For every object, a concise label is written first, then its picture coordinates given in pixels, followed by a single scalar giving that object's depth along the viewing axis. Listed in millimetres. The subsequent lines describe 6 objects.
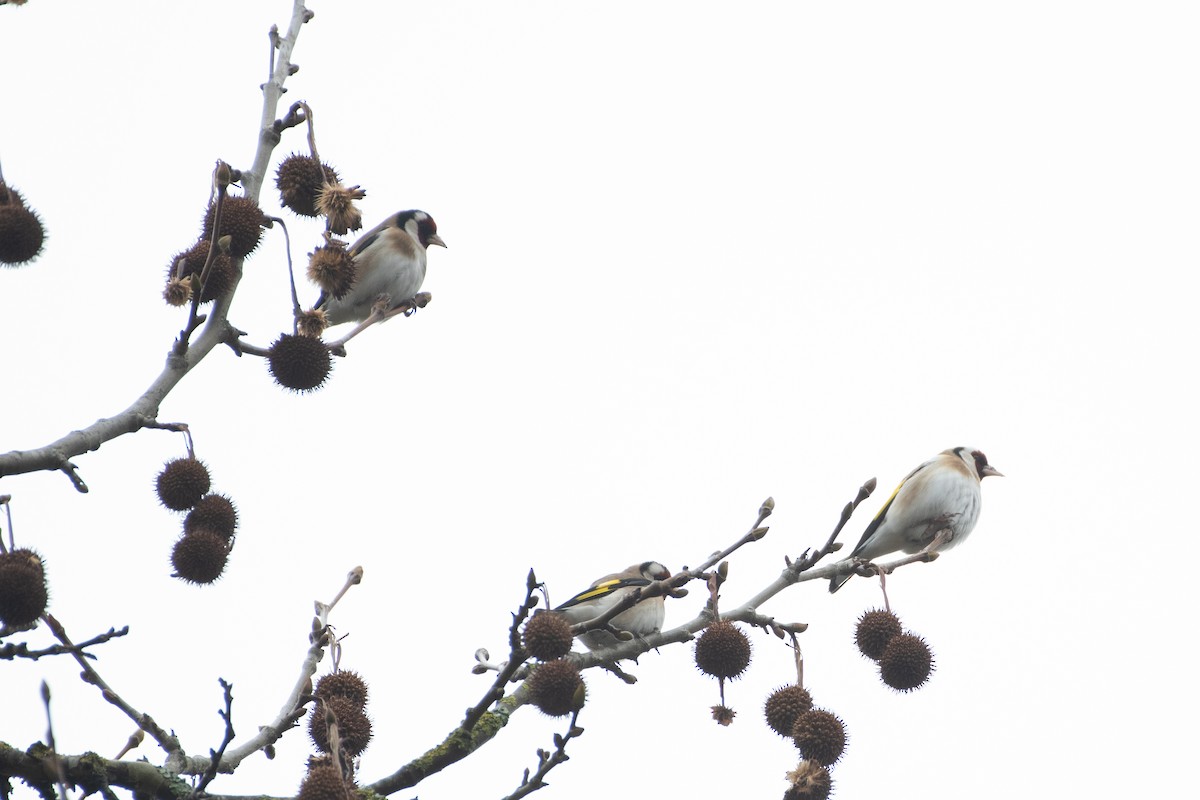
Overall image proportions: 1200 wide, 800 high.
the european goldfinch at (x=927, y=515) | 16000
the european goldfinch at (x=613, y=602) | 14445
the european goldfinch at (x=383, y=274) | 14898
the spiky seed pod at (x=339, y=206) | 9203
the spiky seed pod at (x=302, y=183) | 9516
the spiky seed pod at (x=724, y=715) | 9305
